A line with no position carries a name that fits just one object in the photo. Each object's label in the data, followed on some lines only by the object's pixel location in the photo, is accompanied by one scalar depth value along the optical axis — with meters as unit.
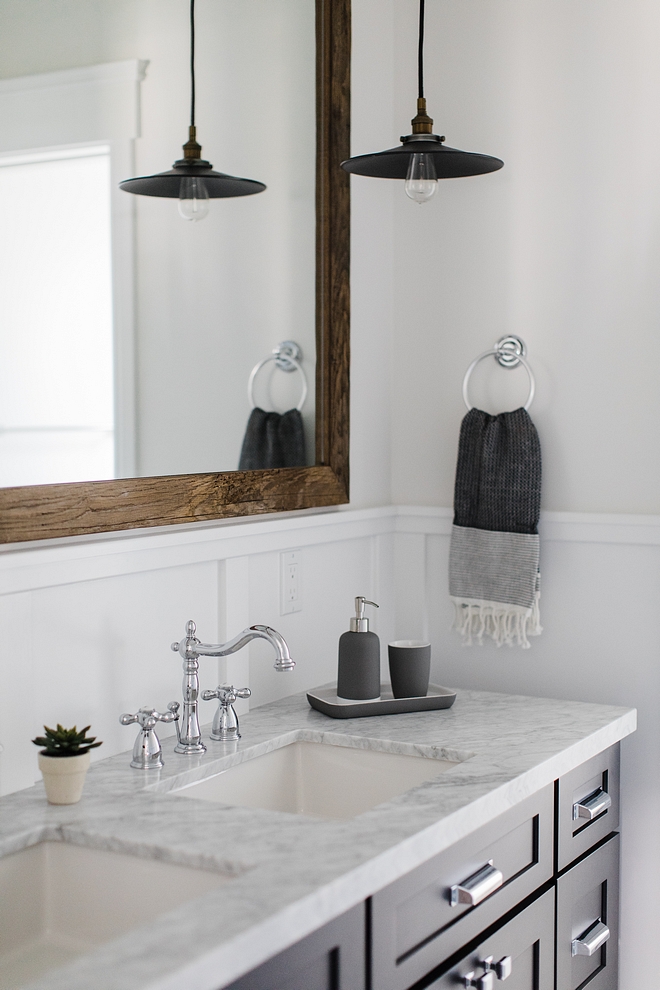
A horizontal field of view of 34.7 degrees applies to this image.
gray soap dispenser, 1.87
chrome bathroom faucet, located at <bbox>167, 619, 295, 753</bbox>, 1.61
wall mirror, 1.42
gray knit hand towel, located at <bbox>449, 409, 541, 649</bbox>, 2.09
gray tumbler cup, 1.90
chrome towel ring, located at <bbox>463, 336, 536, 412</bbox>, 2.14
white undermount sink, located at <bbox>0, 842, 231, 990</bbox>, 1.21
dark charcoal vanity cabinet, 1.18
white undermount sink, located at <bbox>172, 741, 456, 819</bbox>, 1.65
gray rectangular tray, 1.83
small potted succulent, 1.34
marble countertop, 0.96
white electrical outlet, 1.99
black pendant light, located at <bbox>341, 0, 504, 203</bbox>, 1.71
